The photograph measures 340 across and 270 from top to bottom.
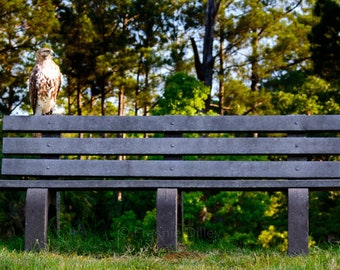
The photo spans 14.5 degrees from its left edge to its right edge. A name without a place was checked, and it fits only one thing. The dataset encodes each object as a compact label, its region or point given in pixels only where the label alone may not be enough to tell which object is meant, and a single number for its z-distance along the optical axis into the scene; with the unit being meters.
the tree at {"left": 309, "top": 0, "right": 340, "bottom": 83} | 32.42
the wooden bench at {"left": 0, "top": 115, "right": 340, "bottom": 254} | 10.41
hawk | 11.90
